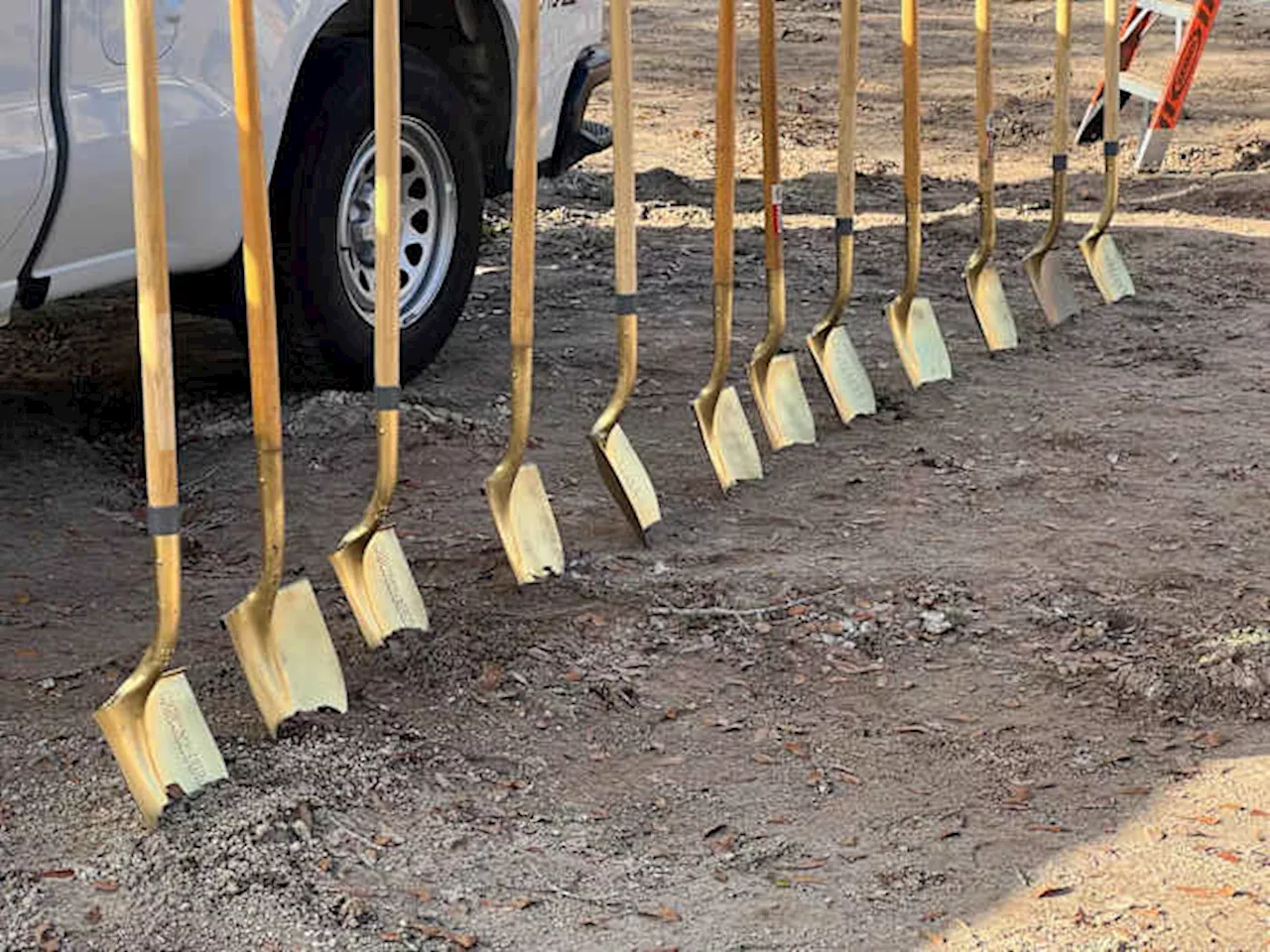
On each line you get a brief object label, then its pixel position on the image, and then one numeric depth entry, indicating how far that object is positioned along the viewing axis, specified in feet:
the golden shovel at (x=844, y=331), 18.22
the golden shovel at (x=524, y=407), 14.23
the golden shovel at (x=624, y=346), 15.01
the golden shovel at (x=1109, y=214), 22.53
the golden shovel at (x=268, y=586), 12.09
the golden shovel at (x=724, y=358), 16.34
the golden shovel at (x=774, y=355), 17.48
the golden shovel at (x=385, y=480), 13.32
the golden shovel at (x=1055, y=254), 21.84
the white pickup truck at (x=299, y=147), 14.26
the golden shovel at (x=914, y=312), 19.48
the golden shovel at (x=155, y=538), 11.01
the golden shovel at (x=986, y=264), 20.61
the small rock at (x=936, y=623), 13.96
